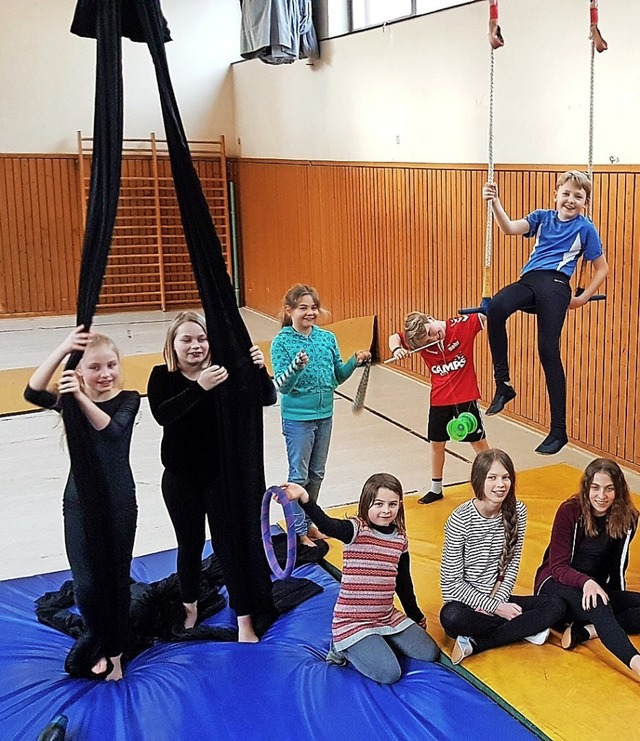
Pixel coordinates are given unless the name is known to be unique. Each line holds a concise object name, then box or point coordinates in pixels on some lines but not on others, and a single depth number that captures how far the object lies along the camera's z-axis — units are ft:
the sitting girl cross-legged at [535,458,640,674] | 10.89
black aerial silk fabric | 9.89
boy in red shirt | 14.35
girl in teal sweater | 13.35
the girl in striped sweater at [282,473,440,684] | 10.52
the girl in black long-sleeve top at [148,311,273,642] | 10.76
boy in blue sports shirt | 12.44
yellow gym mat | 9.52
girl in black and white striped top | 11.01
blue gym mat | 9.50
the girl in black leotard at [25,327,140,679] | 10.14
